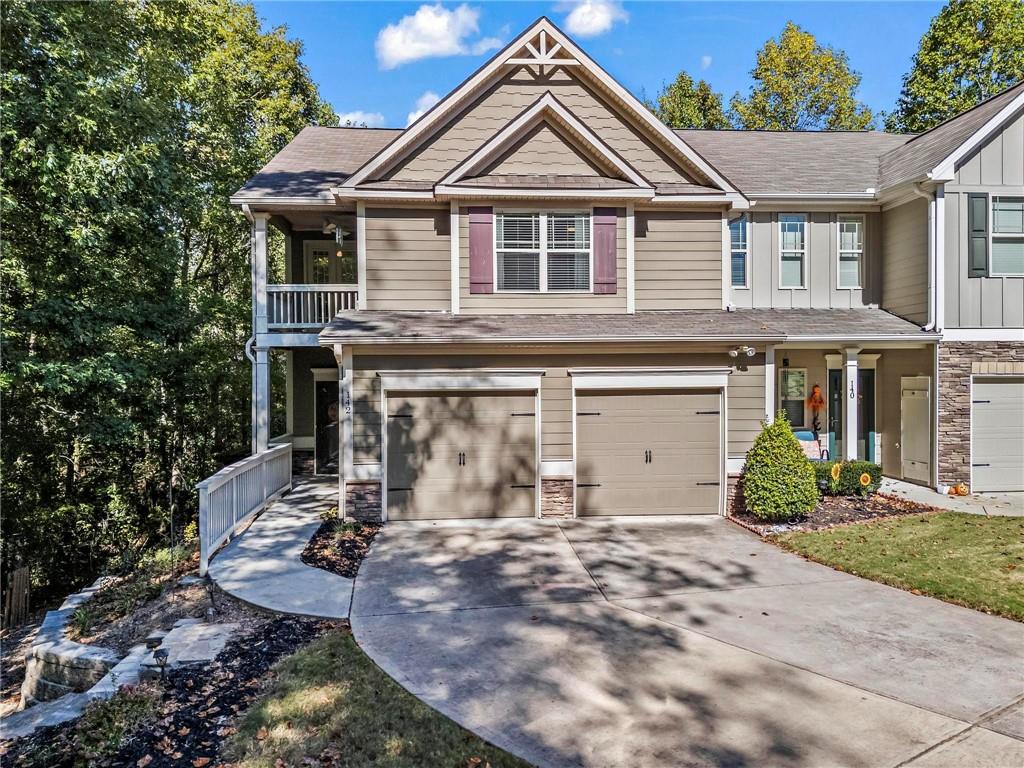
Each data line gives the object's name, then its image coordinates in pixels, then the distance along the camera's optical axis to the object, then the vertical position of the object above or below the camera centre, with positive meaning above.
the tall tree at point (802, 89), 23.75 +12.02
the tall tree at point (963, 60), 18.89 +10.86
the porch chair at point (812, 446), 12.05 -1.46
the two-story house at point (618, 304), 9.48 +1.43
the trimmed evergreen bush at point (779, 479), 8.98 -1.62
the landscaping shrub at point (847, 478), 10.40 -1.85
